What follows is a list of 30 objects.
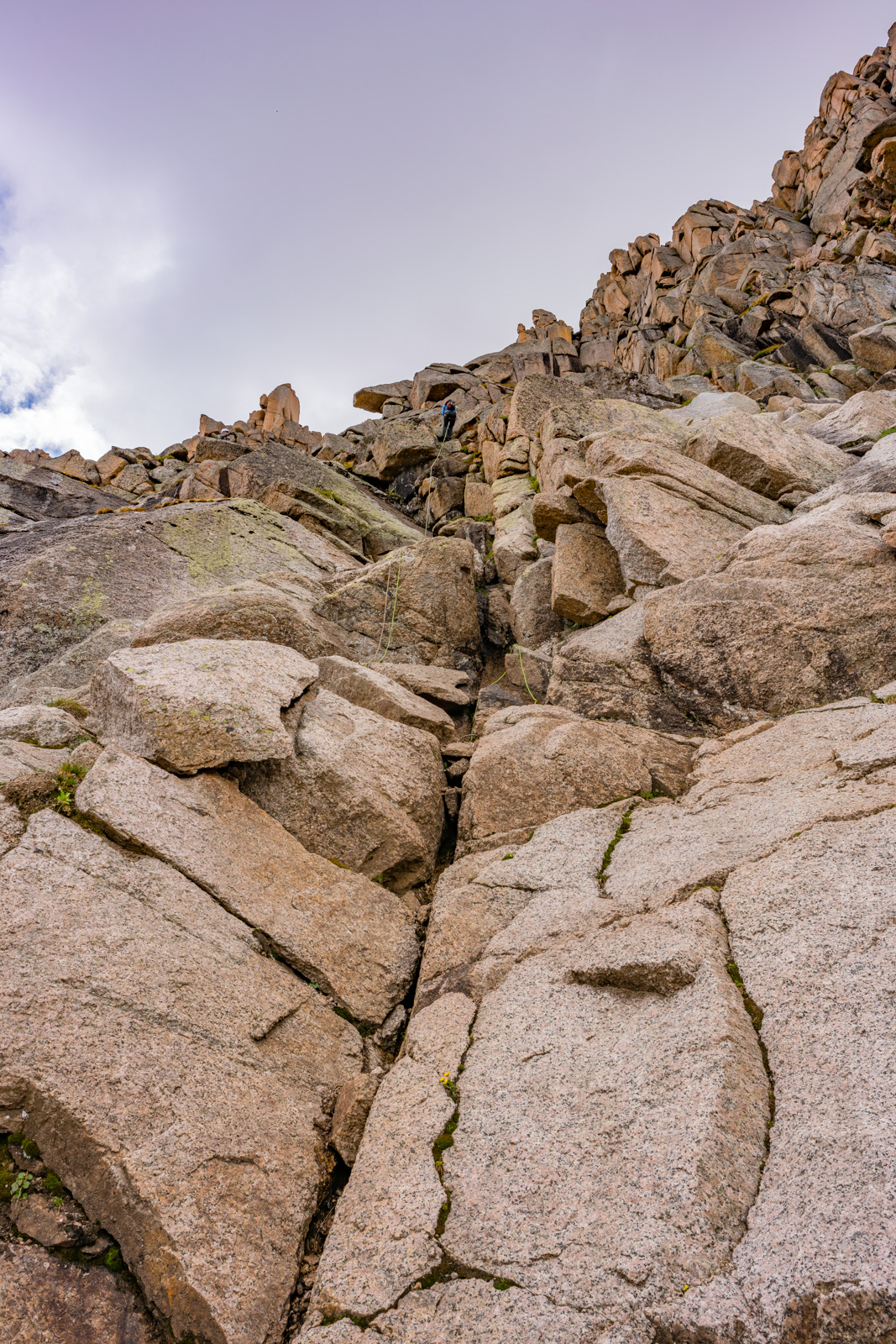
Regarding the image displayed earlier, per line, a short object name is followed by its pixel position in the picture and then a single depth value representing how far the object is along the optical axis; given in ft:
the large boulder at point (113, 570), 44.52
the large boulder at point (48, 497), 97.56
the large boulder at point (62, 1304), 12.17
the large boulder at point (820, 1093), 9.80
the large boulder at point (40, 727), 27.22
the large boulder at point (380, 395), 174.91
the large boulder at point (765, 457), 56.18
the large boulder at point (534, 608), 52.26
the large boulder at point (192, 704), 25.27
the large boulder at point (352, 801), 26.94
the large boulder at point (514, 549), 62.85
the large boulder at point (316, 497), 74.64
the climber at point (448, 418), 125.39
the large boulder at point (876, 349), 109.70
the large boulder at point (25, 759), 22.45
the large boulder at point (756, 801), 20.92
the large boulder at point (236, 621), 36.45
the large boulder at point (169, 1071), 13.50
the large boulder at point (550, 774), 29.58
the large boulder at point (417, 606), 50.16
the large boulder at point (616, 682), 35.91
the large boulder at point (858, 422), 64.28
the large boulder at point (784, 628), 33.68
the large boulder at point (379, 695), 35.09
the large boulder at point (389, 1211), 12.98
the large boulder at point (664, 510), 44.86
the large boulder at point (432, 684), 41.73
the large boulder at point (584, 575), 48.03
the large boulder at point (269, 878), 21.49
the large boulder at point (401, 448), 114.93
